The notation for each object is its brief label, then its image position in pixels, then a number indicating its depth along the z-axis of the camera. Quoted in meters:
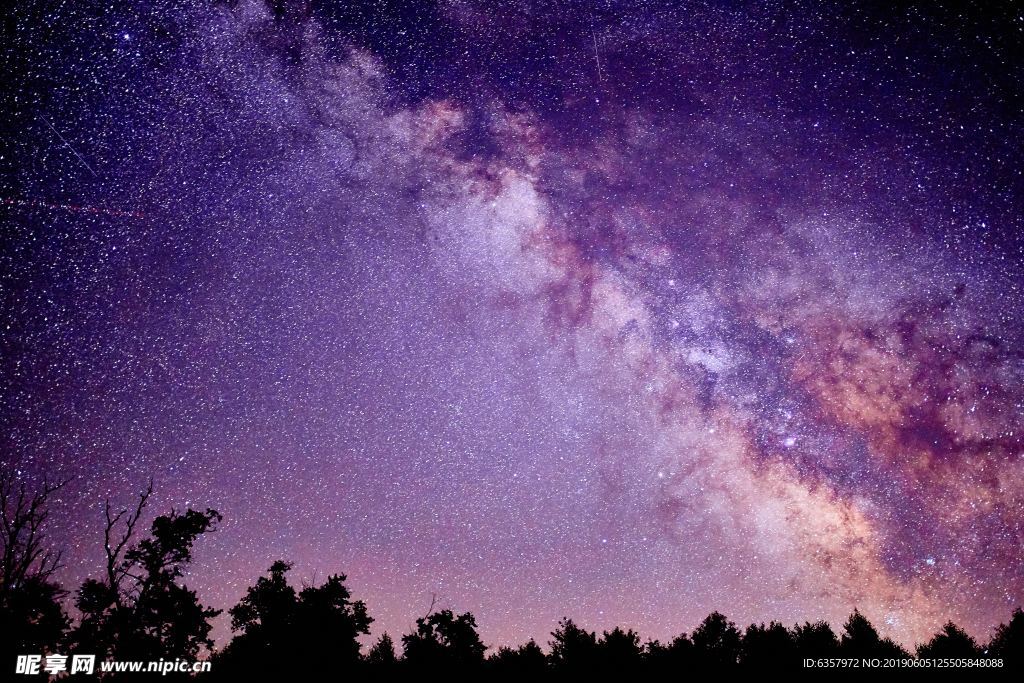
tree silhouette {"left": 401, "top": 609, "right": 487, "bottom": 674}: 28.72
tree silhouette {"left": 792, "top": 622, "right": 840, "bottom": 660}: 30.57
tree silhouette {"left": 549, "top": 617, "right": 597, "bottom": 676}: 30.80
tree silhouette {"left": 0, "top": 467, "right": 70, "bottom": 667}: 15.89
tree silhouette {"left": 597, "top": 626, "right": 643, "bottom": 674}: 30.59
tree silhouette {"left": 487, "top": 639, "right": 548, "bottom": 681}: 29.82
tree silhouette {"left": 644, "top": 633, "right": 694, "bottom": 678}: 30.47
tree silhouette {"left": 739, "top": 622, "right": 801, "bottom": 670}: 30.31
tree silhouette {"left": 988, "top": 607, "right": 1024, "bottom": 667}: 27.77
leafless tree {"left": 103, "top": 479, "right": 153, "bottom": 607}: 17.27
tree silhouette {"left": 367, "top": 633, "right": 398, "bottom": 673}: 31.09
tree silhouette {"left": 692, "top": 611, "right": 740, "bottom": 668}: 31.75
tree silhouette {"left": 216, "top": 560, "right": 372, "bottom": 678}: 22.69
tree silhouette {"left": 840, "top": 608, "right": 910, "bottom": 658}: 29.38
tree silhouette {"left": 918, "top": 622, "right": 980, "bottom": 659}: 28.44
